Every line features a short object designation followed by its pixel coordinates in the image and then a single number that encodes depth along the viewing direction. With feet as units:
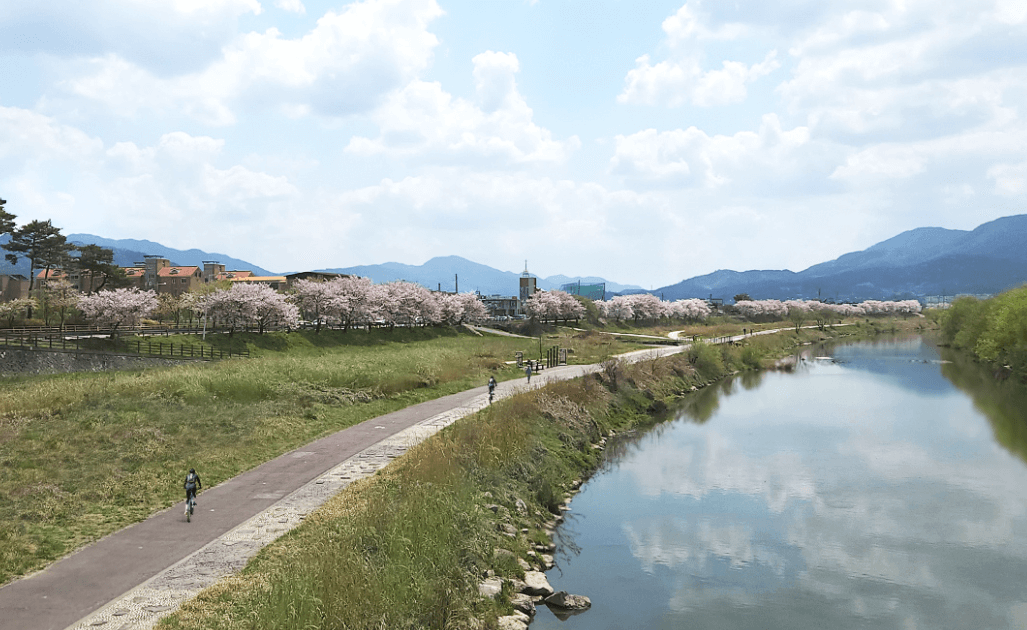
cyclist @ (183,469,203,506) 59.41
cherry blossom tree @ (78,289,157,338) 244.22
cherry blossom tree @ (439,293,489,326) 381.19
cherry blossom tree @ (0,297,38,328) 254.27
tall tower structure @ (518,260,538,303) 597.11
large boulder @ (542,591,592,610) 58.44
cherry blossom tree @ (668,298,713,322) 577.43
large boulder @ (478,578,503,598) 53.42
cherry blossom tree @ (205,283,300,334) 262.47
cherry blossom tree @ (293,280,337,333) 309.22
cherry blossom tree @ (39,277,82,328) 266.77
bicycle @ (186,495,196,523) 59.42
